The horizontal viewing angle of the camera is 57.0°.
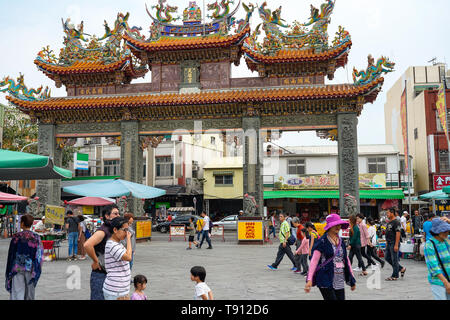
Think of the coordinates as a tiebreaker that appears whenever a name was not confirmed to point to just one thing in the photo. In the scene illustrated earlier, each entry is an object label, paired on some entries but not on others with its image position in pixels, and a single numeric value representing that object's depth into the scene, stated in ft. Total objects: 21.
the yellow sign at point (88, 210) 131.34
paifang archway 64.90
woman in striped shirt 16.70
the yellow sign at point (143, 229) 68.41
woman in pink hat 17.52
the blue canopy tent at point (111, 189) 43.42
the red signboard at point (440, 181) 79.77
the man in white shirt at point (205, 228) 60.13
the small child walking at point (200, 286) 15.99
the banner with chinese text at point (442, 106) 71.87
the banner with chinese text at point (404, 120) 74.59
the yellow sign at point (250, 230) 64.39
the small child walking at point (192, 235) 60.59
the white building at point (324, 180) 112.57
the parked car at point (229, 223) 105.09
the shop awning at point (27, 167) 23.72
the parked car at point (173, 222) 104.99
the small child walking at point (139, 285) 16.19
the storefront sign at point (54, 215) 55.54
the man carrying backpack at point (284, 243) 37.81
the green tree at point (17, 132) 116.98
